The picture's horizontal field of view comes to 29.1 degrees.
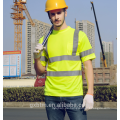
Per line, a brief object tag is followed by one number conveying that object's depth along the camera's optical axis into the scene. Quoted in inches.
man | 92.4
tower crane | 2726.4
